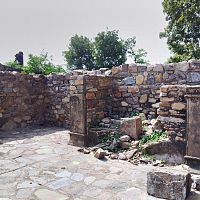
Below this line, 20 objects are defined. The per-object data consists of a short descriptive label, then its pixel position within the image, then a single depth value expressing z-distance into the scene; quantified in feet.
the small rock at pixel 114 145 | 16.24
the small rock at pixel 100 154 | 14.86
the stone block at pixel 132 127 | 16.43
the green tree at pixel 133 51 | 62.36
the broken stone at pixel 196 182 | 10.47
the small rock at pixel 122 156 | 14.65
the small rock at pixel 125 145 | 15.88
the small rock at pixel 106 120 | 19.16
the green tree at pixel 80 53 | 68.13
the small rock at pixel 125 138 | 16.25
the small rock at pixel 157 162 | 13.54
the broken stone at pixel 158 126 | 16.43
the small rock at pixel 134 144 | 15.54
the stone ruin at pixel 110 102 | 13.65
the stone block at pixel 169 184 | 9.56
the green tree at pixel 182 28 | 43.59
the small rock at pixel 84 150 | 16.16
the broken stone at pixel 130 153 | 14.65
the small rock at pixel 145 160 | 13.91
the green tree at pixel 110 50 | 63.62
